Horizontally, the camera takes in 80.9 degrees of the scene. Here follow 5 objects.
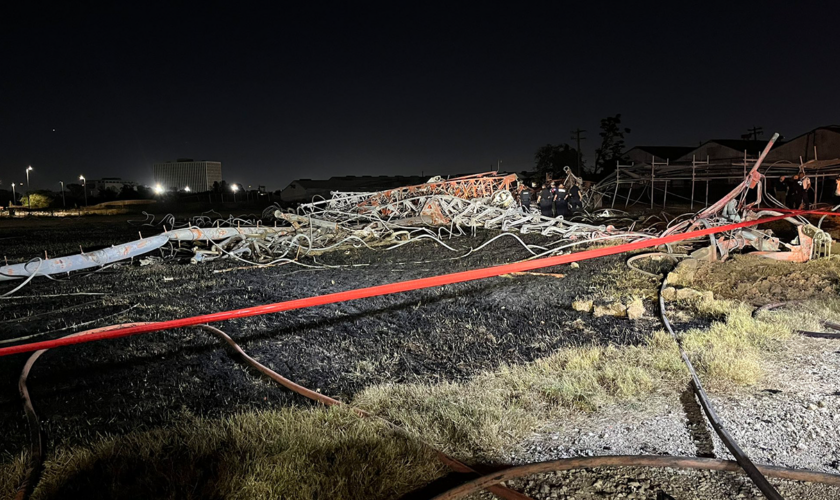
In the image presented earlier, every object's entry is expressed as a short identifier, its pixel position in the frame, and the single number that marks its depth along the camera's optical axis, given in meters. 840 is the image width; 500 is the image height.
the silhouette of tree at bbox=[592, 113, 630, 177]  56.66
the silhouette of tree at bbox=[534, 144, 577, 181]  57.62
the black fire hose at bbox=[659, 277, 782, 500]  1.95
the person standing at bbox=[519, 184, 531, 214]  15.15
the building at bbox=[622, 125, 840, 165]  32.81
